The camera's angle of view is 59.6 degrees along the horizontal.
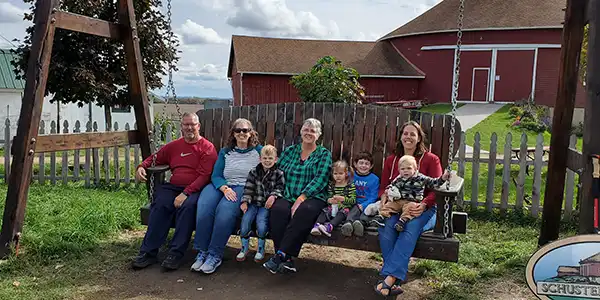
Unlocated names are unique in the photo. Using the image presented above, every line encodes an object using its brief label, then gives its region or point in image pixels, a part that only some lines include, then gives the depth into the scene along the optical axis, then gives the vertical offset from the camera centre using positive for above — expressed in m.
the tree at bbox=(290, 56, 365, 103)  13.95 +0.58
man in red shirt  4.21 -0.76
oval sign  2.68 -0.81
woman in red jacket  3.50 -0.78
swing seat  3.54 -0.92
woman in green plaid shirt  3.88 -0.72
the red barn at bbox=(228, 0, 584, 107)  24.69 +2.61
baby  3.72 -0.57
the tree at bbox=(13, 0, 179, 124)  8.16 +0.66
